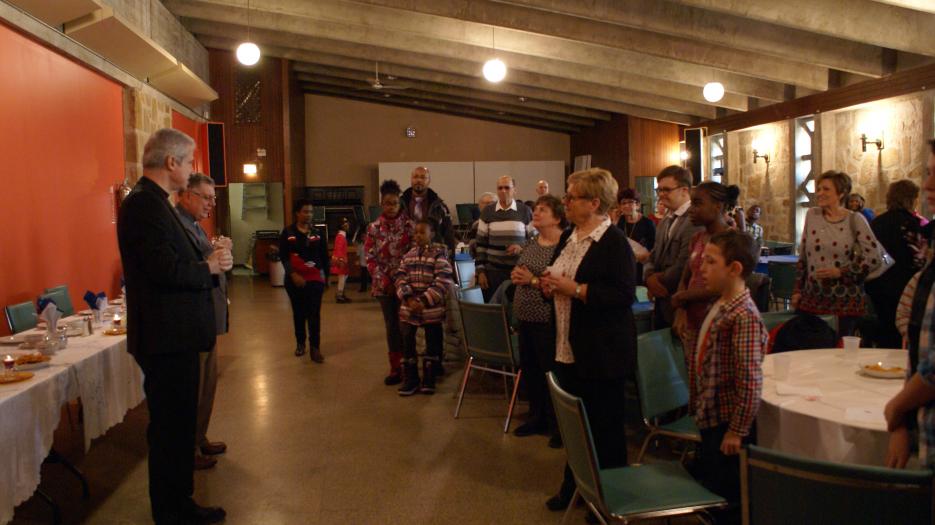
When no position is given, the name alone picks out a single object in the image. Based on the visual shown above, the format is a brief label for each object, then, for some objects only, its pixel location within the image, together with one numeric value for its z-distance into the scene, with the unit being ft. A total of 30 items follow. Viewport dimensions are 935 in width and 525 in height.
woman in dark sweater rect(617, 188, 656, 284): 21.34
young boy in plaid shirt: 8.40
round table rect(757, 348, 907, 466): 7.71
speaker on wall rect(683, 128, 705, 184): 46.65
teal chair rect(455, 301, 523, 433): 15.71
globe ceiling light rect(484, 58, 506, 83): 33.91
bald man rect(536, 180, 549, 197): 27.04
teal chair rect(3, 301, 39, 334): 16.03
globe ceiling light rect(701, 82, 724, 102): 34.53
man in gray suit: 13.38
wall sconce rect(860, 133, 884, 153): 31.22
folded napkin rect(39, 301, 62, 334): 13.26
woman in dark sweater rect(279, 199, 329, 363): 22.94
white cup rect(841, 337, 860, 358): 11.19
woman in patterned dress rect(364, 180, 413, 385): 19.61
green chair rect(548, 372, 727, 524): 7.86
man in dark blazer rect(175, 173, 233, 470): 13.43
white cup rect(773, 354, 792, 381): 9.77
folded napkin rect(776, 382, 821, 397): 8.89
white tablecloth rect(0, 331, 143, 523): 9.80
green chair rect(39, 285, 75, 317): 19.06
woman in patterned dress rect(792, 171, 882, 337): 14.75
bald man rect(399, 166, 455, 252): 20.59
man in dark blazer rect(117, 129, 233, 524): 9.89
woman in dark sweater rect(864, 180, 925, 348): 15.60
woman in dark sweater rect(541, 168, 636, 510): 10.21
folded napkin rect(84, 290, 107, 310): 18.07
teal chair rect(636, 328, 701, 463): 11.00
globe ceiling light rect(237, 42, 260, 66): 32.96
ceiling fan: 44.29
